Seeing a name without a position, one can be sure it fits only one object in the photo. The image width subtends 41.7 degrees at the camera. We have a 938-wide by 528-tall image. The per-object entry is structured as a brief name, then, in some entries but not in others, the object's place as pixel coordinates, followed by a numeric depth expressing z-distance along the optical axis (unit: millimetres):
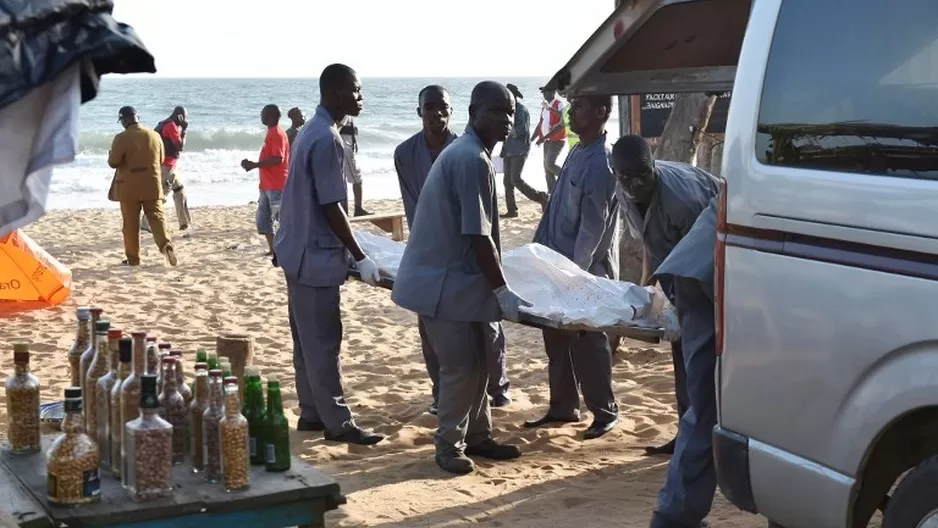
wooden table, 3594
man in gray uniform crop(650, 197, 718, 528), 4477
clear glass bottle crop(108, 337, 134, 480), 3836
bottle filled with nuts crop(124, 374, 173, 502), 3701
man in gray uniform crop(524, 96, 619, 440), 6812
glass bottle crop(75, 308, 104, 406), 4230
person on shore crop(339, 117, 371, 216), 16031
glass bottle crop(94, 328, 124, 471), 4012
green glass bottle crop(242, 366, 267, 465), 4117
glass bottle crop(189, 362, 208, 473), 3982
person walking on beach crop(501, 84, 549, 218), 16484
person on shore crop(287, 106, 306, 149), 15750
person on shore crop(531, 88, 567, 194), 16844
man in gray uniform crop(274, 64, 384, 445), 6449
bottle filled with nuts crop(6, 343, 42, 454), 4141
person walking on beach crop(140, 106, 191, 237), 16031
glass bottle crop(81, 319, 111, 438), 4141
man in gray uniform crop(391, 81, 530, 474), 5793
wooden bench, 12164
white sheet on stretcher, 5770
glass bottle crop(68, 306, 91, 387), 4344
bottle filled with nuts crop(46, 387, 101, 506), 3619
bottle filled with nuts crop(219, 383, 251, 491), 3814
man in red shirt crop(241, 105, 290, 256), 13562
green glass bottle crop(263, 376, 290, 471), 4062
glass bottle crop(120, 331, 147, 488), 3820
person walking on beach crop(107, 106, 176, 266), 13312
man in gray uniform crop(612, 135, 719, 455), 5547
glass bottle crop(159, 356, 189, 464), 4047
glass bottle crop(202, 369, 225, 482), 3891
